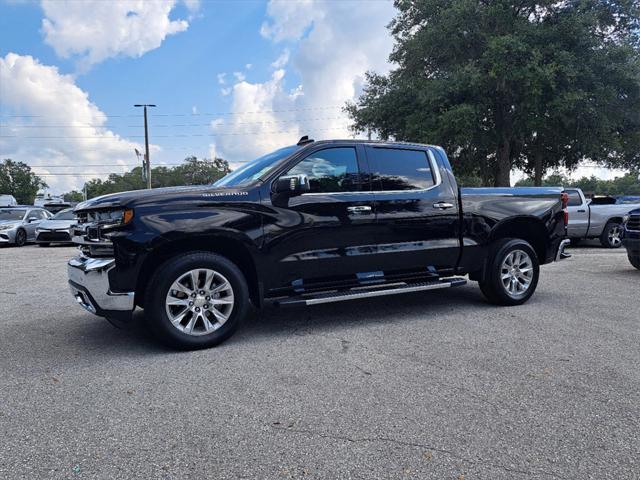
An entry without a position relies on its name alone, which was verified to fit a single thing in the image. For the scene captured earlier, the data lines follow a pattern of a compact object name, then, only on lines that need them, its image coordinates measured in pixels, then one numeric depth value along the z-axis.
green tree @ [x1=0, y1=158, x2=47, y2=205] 83.31
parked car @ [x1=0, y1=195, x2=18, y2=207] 37.56
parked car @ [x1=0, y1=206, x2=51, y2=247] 16.58
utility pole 37.16
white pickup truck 13.38
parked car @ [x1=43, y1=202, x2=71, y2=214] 26.52
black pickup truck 4.12
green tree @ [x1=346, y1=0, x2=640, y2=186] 17.98
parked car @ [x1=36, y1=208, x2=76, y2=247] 15.91
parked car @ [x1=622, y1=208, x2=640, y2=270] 8.21
